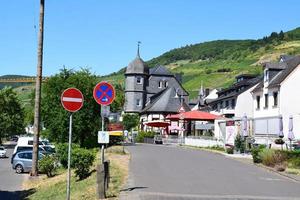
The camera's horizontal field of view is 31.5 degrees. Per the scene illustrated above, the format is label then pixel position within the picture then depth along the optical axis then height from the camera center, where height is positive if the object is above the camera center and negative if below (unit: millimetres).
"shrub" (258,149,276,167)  26678 -975
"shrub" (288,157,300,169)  25245 -1153
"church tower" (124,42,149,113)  103312 +10060
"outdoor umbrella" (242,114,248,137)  37769 +822
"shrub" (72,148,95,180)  20427 -1071
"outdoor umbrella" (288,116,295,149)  34444 +398
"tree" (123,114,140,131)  100375 +2784
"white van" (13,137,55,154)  38906 -873
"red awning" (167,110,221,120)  56656 +2246
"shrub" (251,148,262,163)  28830 -998
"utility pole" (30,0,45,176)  24812 +1804
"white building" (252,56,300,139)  47531 +3712
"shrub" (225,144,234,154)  38350 -834
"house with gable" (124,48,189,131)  98562 +9623
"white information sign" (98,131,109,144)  13422 -49
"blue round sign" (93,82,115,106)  13453 +1064
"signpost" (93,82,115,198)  13414 +962
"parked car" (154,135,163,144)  68125 -399
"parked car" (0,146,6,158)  52272 -1929
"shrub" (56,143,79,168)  26547 -977
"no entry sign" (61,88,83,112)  13207 +877
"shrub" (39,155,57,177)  25391 -1518
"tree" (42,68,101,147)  37188 +1474
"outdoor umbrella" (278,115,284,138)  36281 +665
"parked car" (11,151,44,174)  31859 -1753
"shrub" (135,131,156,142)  74231 +101
